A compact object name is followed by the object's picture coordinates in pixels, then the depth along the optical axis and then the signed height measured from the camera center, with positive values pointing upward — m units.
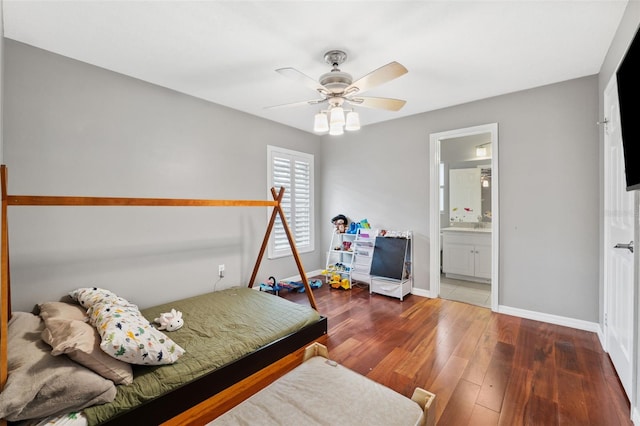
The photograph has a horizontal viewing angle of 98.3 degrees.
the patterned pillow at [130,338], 1.52 -0.75
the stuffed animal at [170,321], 2.24 -0.92
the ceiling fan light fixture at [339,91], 2.06 +0.97
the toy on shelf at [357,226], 4.51 -0.27
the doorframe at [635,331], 1.62 -0.73
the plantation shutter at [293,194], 4.23 +0.26
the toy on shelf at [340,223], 4.72 -0.23
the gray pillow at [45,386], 1.22 -0.82
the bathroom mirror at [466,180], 5.05 +0.56
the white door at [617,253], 1.87 -0.33
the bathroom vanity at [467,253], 4.55 -0.74
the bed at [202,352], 1.46 -0.98
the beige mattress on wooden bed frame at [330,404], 1.17 -0.89
